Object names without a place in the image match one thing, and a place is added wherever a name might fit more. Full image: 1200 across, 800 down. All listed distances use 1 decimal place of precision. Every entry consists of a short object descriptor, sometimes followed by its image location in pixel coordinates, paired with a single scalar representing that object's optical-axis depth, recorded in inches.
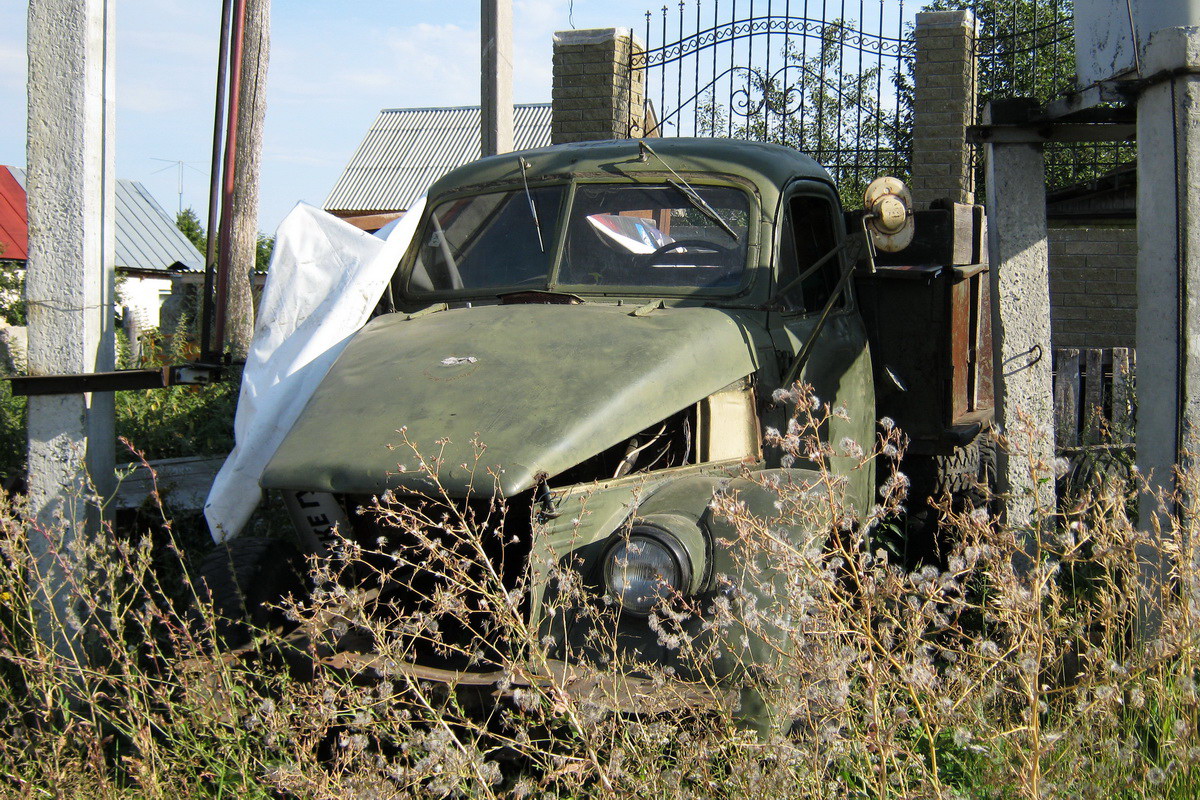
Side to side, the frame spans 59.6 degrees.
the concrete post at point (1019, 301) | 183.3
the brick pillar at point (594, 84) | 363.3
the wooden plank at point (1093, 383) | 299.1
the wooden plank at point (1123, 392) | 275.9
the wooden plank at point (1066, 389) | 299.3
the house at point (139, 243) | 904.3
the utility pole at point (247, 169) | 292.5
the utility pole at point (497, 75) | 293.7
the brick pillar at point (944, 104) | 351.3
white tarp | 144.3
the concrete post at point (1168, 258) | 143.6
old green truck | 112.0
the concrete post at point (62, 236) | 160.9
